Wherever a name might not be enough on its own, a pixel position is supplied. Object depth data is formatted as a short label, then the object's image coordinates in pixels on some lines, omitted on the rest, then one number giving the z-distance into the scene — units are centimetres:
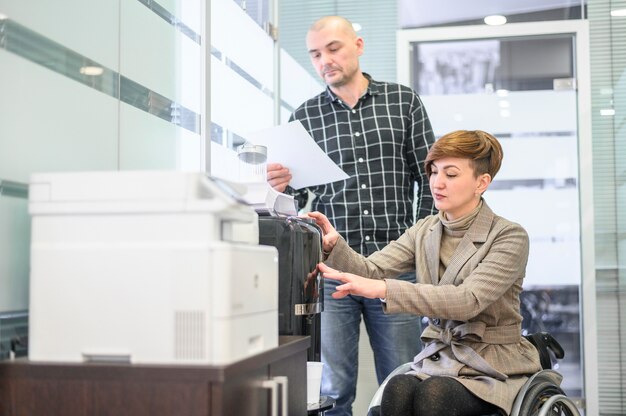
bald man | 280
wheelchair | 197
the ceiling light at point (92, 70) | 190
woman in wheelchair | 203
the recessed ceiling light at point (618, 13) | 410
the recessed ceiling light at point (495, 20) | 423
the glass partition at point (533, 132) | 419
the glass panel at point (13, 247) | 158
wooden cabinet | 135
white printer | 137
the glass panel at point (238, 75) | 299
